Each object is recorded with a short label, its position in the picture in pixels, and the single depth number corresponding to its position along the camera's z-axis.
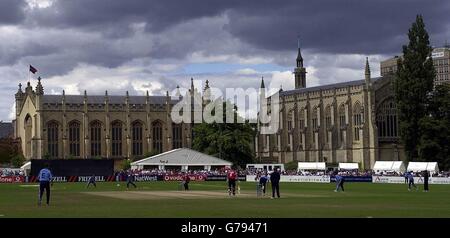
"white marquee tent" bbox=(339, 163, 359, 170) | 112.62
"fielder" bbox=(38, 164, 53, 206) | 34.19
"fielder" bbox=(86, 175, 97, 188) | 68.61
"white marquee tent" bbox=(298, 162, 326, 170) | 111.50
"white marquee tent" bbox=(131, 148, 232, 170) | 109.69
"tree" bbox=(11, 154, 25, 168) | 131.90
